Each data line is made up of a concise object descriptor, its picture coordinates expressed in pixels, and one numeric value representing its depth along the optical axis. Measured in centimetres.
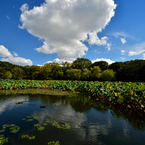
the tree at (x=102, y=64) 4894
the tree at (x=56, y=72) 4248
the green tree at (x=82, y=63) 5200
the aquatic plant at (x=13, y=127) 328
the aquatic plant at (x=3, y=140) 271
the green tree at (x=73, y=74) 4162
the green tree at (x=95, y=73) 4100
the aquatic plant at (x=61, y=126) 361
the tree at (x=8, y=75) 3787
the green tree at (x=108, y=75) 3669
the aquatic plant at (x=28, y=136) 293
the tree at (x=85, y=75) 4235
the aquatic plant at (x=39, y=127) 350
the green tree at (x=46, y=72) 4101
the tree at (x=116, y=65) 4544
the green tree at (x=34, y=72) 4394
